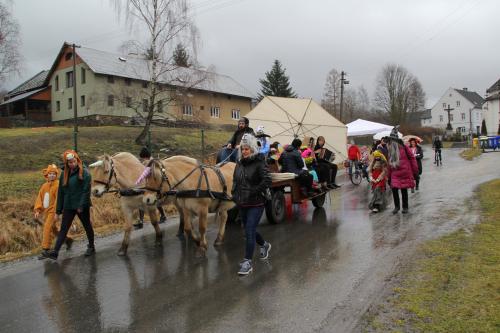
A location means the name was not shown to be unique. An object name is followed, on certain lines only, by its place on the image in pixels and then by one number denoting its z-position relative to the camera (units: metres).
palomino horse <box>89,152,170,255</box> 7.35
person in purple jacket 10.32
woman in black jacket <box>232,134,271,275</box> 6.31
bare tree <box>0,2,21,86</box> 33.69
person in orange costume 7.95
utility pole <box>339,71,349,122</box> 47.08
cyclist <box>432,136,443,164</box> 25.66
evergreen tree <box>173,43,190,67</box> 26.61
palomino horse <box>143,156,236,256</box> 7.19
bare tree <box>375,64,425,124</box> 67.81
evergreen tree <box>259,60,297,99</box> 52.22
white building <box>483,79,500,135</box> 67.94
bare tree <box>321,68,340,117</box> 68.31
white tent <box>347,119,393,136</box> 25.25
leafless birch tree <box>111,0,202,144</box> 26.32
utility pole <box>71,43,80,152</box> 15.06
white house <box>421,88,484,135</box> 92.75
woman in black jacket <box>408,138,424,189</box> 15.05
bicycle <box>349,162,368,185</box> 17.69
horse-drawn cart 9.70
